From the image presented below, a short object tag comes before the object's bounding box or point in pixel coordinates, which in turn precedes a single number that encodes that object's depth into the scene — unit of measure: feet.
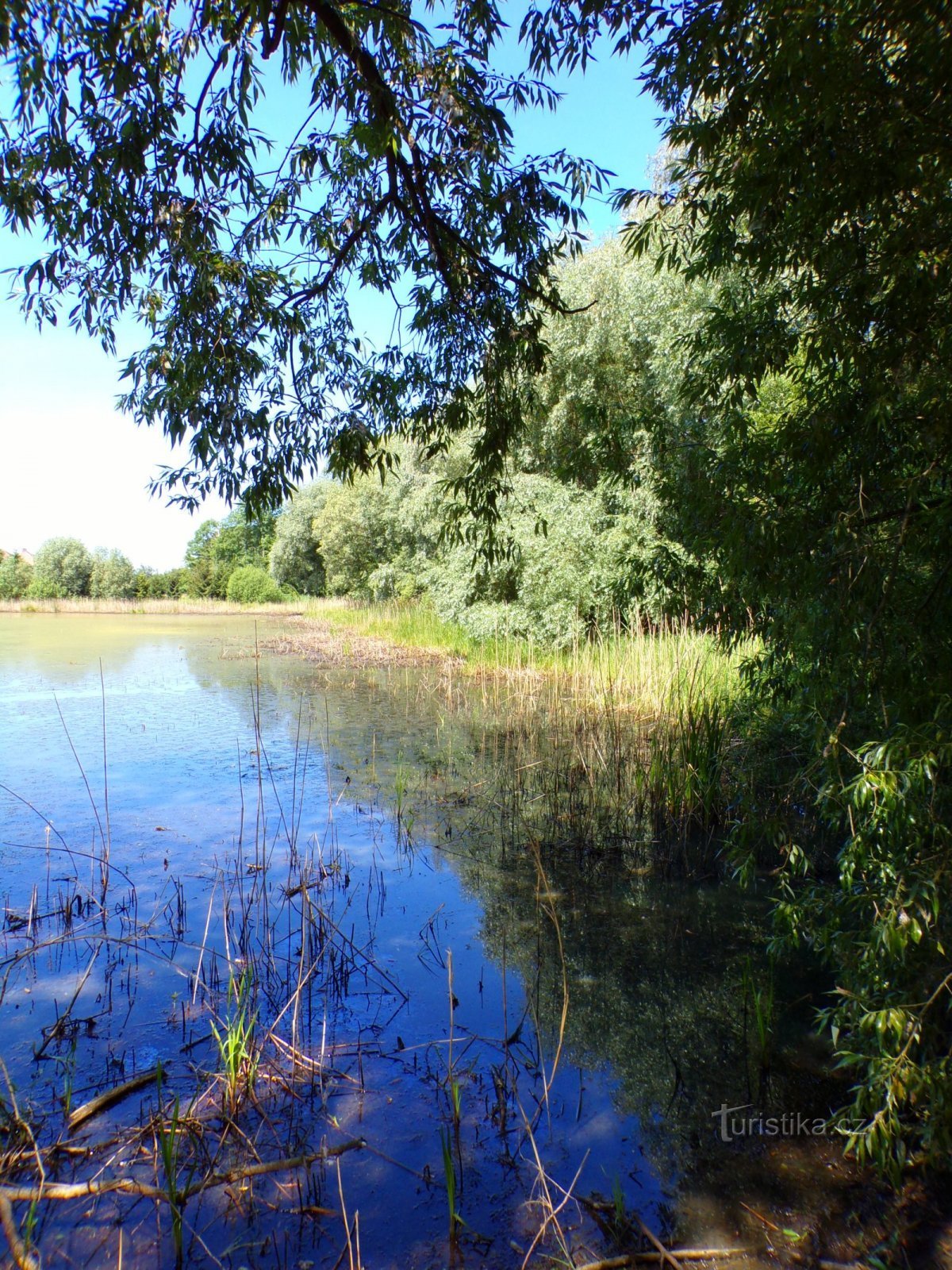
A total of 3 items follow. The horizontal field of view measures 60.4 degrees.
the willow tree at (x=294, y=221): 13.16
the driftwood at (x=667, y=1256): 6.85
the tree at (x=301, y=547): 122.21
